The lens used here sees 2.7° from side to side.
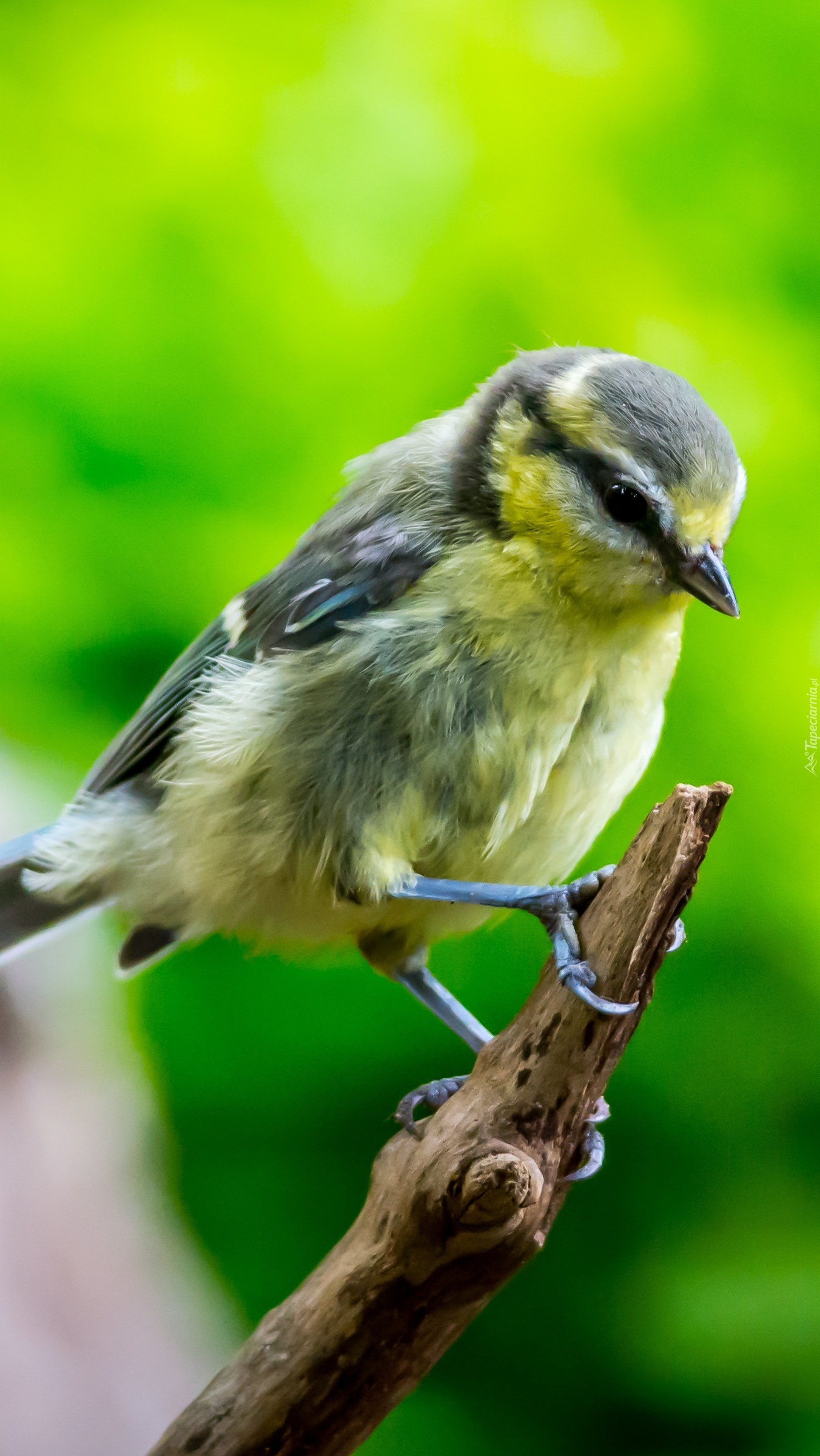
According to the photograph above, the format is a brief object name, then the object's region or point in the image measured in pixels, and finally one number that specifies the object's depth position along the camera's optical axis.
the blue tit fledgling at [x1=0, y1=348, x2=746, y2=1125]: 1.47
